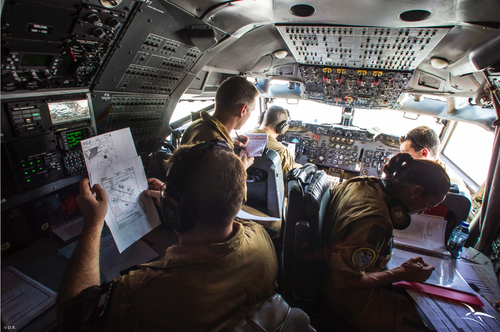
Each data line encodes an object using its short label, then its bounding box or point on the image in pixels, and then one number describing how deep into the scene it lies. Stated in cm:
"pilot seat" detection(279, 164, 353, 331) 129
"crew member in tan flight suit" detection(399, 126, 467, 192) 247
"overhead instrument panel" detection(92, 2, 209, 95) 140
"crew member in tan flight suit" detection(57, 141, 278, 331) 75
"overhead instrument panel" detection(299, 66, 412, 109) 258
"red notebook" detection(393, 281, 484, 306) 119
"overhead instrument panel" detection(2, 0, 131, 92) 99
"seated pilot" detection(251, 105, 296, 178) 292
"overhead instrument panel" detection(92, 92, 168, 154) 169
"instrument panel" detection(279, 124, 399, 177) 381
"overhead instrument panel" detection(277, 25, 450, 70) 167
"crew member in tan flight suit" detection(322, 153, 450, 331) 123
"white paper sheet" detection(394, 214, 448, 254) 168
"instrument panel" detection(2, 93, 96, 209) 117
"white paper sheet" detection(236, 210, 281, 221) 148
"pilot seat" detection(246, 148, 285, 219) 179
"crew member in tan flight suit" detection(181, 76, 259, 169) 183
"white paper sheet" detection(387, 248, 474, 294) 131
